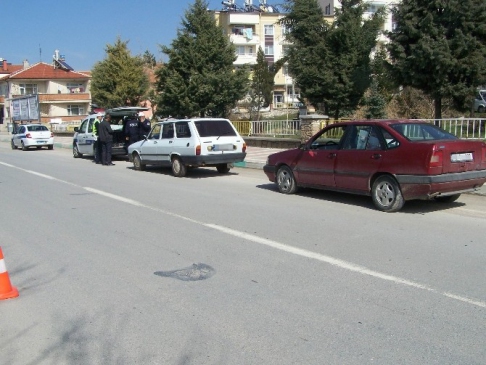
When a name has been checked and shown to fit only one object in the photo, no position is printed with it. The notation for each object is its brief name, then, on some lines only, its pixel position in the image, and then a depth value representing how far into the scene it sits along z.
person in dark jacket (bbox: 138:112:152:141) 20.03
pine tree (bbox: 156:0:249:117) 24.00
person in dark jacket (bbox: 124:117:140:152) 19.81
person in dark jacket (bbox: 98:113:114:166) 18.28
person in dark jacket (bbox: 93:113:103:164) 19.16
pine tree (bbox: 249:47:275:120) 46.50
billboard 44.73
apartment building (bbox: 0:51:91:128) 71.06
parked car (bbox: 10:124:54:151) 29.27
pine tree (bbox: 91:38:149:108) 36.94
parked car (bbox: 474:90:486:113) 28.48
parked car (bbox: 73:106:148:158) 20.17
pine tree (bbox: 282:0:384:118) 21.56
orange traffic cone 5.06
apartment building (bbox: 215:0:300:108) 66.50
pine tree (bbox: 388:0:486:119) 16.64
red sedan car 8.19
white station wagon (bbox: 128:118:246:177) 14.02
